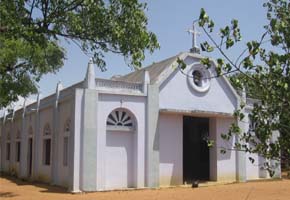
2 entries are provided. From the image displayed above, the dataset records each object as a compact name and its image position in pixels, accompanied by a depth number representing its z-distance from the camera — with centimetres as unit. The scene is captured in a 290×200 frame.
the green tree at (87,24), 757
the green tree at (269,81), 401
